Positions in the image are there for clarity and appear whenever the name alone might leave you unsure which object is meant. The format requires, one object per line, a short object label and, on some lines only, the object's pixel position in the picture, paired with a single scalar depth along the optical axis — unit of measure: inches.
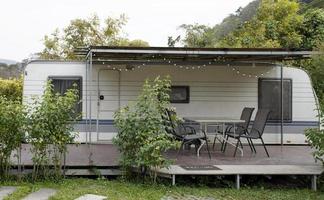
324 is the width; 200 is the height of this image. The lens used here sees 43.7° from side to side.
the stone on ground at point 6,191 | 217.5
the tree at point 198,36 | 788.6
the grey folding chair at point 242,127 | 318.3
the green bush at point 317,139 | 242.7
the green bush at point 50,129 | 247.4
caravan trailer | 383.9
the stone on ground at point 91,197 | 213.3
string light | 387.1
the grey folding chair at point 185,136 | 294.5
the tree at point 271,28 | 636.1
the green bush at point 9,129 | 246.2
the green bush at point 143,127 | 242.5
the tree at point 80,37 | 734.5
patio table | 314.7
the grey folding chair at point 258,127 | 308.3
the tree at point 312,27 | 672.4
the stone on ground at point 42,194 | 213.6
